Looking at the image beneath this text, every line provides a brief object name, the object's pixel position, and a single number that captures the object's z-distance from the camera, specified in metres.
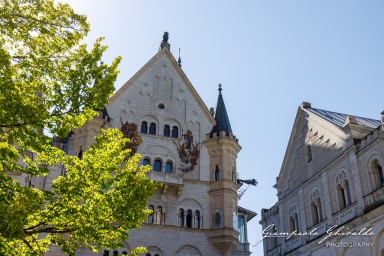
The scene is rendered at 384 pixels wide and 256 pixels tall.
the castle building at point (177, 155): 32.28
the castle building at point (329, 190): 24.48
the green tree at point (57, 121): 11.34
